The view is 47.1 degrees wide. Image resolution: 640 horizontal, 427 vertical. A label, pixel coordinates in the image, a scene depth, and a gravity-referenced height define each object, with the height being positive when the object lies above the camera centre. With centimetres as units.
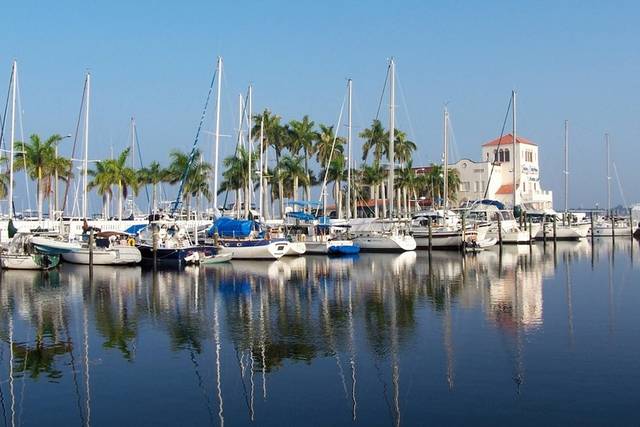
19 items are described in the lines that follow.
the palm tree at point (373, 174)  10306 +597
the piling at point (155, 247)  5296 -201
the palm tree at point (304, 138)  9675 +1053
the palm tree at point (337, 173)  9494 +576
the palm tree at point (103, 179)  8756 +492
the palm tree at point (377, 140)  10406 +1089
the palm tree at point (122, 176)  8731 +537
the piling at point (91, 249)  4925 -199
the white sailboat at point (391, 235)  6956 -178
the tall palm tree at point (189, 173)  8975 +604
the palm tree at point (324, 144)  9869 +984
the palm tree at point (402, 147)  10756 +1020
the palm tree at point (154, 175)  10006 +609
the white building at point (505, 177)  12100 +629
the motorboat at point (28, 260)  5044 -267
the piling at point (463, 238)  7079 -219
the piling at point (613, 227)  10268 -194
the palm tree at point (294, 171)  9425 +604
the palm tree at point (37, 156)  7631 +685
